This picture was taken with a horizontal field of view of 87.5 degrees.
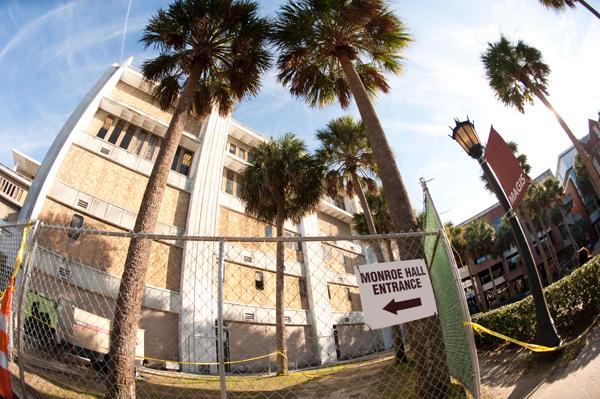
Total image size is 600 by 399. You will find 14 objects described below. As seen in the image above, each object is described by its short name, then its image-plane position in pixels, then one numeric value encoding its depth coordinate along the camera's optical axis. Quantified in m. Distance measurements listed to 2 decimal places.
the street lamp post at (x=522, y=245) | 5.24
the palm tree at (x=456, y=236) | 29.25
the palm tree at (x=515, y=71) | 16.33
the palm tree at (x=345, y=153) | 15.47
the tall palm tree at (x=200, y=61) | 7.84
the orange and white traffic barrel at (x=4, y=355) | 2.95
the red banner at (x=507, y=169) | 3.68
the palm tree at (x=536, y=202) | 37.03
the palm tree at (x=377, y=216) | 19.23
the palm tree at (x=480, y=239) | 40.16
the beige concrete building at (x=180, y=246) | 13.51
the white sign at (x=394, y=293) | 3.09
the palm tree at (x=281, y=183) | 14.81
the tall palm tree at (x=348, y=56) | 6.62
